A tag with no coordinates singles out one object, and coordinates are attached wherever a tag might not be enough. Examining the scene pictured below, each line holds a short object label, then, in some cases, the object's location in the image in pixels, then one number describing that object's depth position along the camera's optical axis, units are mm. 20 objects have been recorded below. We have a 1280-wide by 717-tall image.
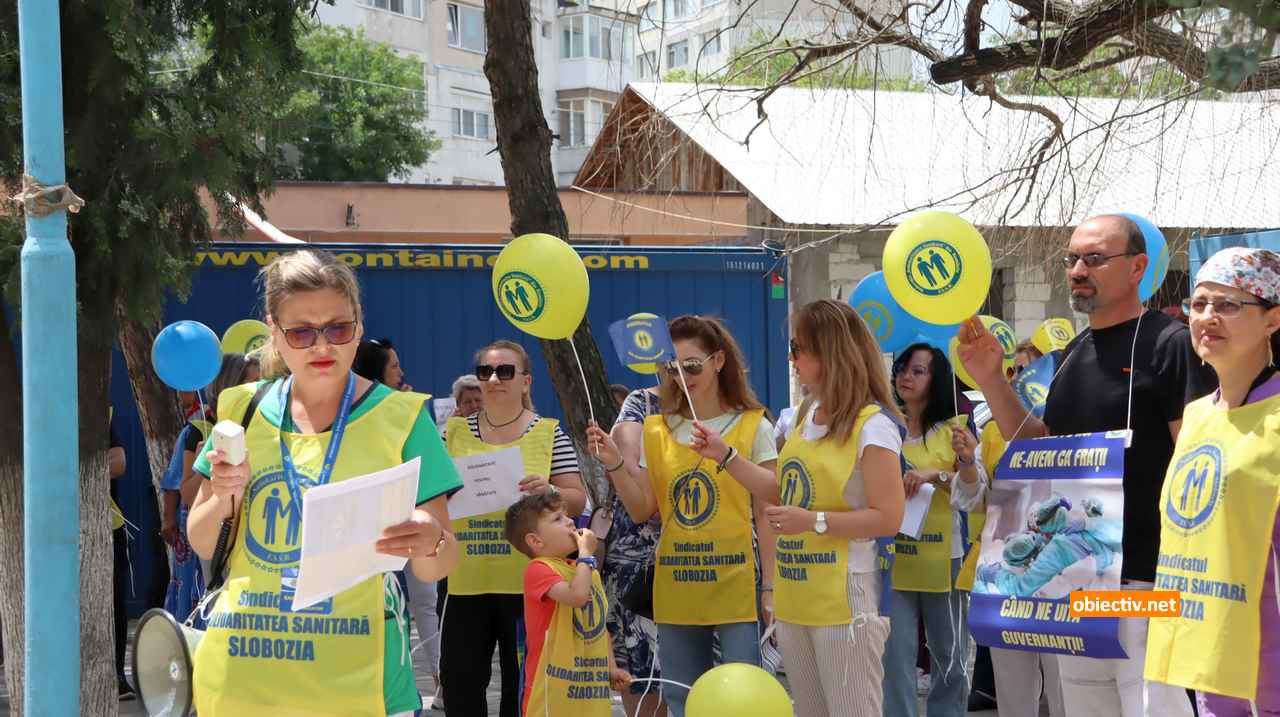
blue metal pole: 3408
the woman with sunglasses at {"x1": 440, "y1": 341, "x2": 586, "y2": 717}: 5645
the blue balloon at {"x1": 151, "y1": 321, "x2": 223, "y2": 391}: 7039
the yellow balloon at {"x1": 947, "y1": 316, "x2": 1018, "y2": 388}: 7613
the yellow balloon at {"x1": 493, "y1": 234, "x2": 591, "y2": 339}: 5730
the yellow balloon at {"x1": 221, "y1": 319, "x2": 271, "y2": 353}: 8617
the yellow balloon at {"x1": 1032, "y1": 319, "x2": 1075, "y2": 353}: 8555
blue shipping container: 10328
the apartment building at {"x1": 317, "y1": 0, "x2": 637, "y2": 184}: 45094
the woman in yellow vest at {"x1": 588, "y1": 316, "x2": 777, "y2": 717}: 5199
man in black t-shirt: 3965
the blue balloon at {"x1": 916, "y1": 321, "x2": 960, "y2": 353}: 6695
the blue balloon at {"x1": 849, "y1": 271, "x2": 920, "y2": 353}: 6961
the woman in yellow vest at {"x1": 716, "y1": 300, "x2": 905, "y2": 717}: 4781
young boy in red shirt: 5133
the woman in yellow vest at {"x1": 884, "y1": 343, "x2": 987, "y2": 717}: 5953
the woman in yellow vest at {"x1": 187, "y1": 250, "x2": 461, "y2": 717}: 3051
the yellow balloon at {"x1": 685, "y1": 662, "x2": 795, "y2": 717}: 4367
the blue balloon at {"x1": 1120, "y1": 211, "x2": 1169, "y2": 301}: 4625
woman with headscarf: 3391
